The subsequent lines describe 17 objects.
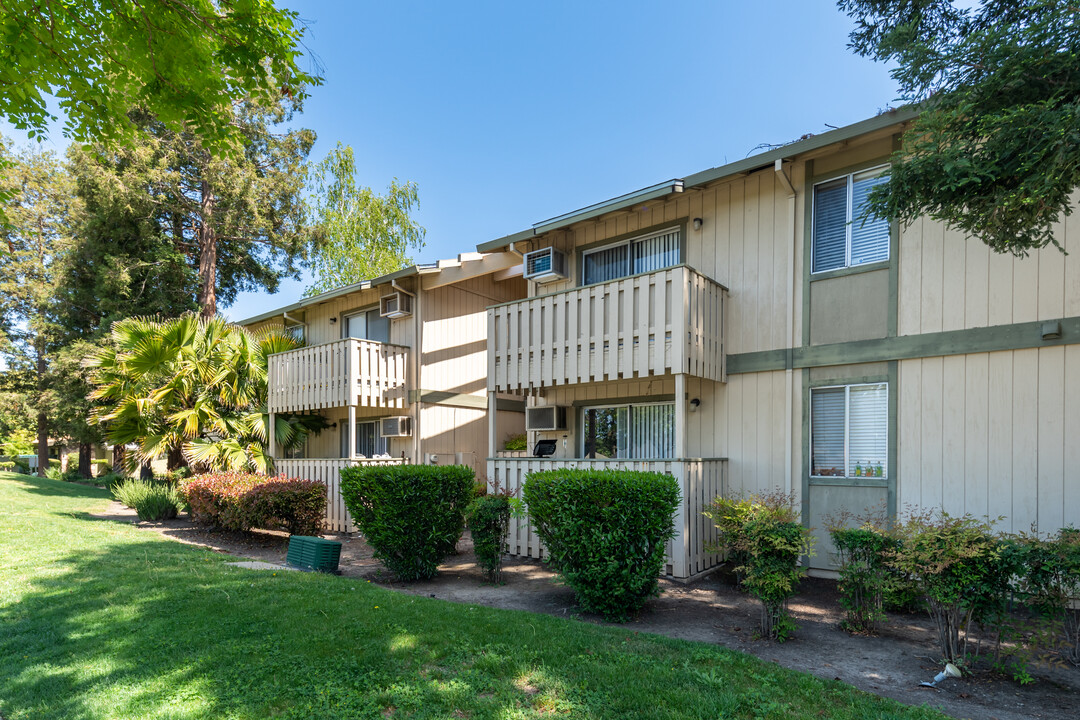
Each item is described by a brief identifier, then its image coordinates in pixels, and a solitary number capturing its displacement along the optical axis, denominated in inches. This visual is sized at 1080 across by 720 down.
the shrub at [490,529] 335.6
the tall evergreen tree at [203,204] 821.2
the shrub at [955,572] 201.8
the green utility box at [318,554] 359.6
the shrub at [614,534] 267.6
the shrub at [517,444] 579.8
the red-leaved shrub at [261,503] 467.8
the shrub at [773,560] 238.8
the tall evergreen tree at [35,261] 1007.0
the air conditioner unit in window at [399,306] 587.8
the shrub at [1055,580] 194.1
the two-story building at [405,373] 560.7
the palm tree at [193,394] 621.9
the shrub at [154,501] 577.9
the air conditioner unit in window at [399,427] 582.9
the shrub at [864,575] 247.1
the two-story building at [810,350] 298.7
